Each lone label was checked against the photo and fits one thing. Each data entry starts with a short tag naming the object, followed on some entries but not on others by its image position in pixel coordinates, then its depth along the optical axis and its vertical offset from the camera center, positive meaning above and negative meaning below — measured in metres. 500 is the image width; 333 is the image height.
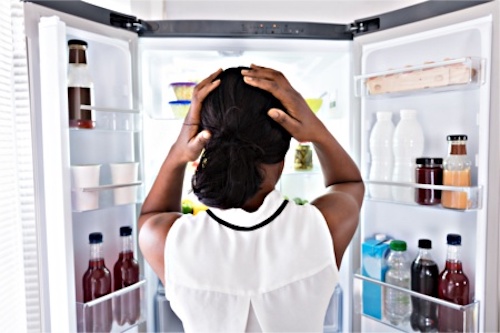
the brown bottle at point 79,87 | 1.14 +0.17
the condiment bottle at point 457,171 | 1.13 -0.08
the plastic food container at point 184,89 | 1.49 +0.21
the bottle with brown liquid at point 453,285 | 1.17 -0.41
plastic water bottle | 1.32 -0.48
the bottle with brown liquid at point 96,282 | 1.20 -0.40
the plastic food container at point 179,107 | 1.47 +0.14
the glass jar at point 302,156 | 1.63 -0.05
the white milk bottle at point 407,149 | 1.30 -0.02
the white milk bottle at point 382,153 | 1.37 -0.03
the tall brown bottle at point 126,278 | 1.30 -0.42
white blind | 1.04 -0.11
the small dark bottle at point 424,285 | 1.23 -0.43
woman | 0.72 -0.17
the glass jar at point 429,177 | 1.20 -0.10
